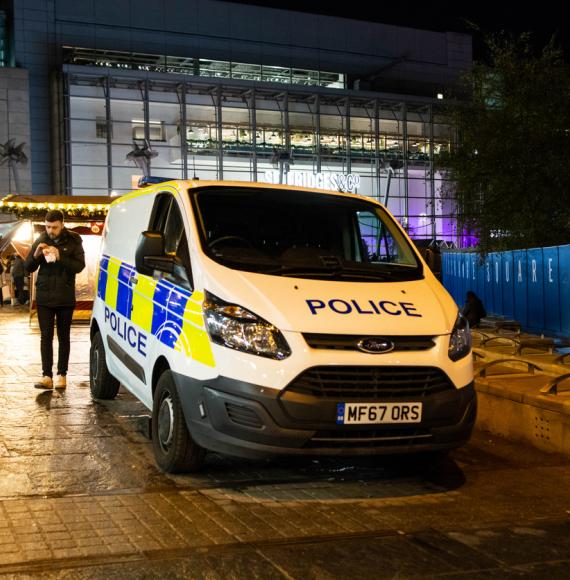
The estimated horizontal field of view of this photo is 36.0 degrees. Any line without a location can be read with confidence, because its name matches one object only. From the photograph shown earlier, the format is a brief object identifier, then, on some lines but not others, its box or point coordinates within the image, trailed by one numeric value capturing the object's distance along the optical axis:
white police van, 5.05
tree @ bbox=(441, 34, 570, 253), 19.16
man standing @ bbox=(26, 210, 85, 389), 8.73
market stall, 18.23
